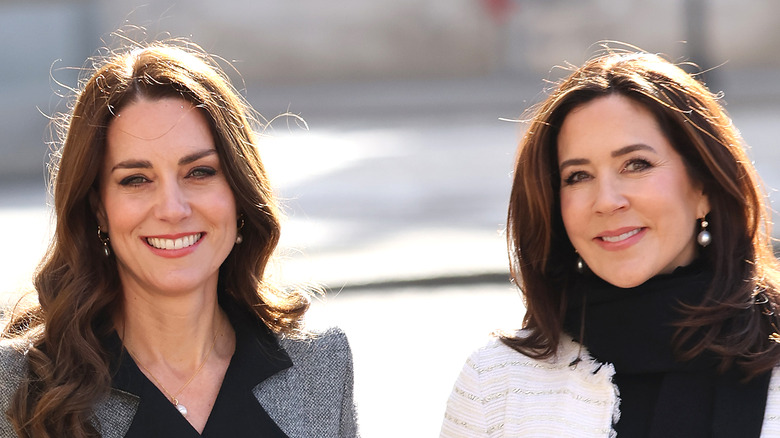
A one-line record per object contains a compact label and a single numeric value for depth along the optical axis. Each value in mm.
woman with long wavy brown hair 6152
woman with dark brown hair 6184
